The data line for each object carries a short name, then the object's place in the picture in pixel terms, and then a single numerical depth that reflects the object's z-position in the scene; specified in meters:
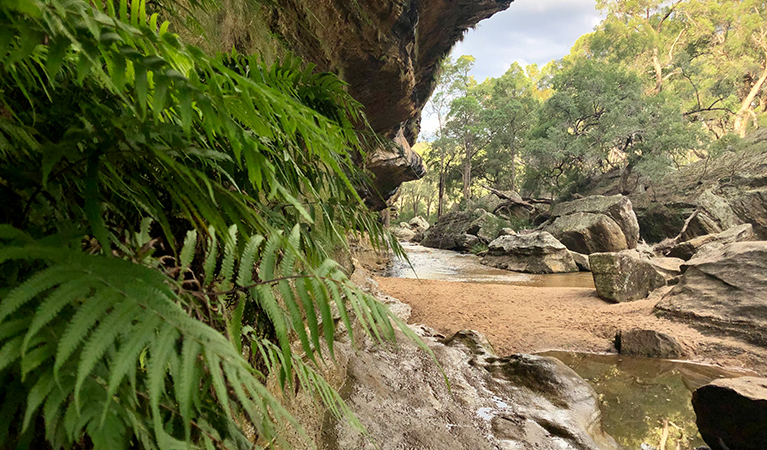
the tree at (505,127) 23.42
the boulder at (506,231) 15.55
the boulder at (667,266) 6.69
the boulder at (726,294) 4.14
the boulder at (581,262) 11.15
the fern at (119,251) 0.43
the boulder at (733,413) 2.15
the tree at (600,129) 14.48
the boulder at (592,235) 12.20
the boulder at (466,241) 17.52
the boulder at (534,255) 10.96
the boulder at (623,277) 5.97
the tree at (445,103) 26.52
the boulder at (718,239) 8.93
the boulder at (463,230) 17.77
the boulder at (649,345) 3.87
